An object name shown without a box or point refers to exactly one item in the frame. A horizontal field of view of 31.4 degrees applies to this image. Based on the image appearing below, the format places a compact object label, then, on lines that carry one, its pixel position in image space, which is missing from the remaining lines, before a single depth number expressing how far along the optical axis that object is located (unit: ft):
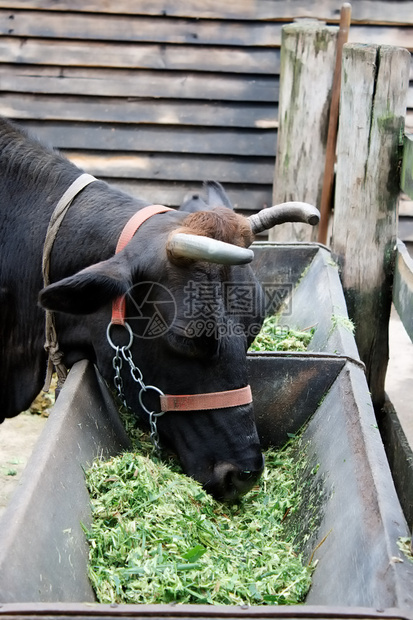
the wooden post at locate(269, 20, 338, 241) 17.46
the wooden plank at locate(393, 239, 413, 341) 11.99
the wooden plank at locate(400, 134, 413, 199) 12.75
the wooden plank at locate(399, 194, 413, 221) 25.08
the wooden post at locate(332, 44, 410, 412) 13.74
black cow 9.00
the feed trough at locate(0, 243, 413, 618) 5.51
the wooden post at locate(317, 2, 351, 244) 17.42
